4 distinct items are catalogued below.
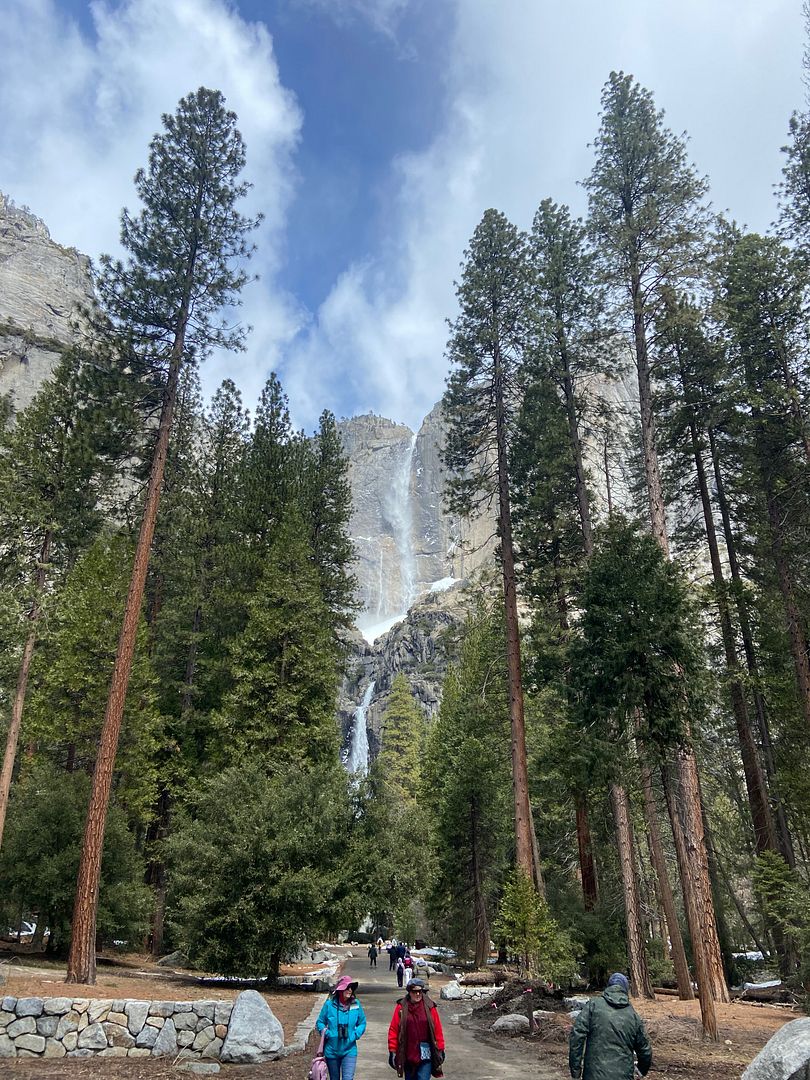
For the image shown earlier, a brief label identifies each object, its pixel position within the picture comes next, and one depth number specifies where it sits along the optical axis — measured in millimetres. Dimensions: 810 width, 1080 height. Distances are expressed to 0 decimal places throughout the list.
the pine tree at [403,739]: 46812
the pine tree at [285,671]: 20188
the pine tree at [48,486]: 16062
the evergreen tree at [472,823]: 24641
